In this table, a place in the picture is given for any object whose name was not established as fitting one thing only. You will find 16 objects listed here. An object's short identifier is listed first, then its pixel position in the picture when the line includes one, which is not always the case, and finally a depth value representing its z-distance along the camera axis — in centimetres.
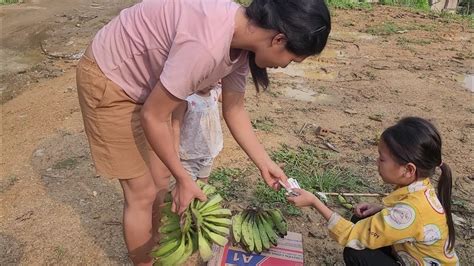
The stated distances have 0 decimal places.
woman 179
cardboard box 265
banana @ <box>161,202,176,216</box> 239
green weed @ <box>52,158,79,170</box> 392
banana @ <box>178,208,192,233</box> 220
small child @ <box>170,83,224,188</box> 294
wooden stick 354
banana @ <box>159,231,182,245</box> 235
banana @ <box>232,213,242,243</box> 269
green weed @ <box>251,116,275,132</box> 470
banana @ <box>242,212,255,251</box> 264
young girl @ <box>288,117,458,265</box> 220
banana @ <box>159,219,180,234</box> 236
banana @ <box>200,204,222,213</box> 233
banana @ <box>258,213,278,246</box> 271
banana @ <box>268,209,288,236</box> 278
